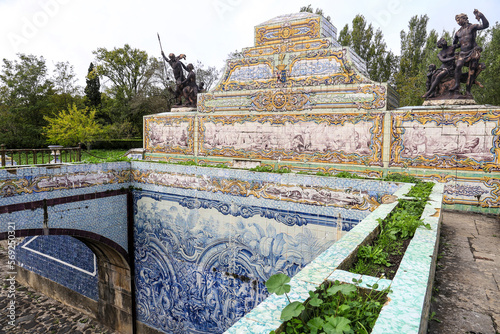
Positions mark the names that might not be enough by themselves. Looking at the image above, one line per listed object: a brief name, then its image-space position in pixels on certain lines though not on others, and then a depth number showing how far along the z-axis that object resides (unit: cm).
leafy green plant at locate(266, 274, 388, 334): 151
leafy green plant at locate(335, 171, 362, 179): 554
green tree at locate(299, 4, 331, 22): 2526
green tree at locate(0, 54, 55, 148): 2155
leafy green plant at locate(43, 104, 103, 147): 1745
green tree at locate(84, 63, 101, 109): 2709
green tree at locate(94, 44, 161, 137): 2791
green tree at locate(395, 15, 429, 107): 2047
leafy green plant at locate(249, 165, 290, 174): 617
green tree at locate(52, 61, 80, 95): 2836
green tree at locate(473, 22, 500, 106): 1583
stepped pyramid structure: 779
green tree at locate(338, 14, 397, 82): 2322
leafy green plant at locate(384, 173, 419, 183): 566
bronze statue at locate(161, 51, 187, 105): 1101
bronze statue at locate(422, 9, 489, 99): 709
